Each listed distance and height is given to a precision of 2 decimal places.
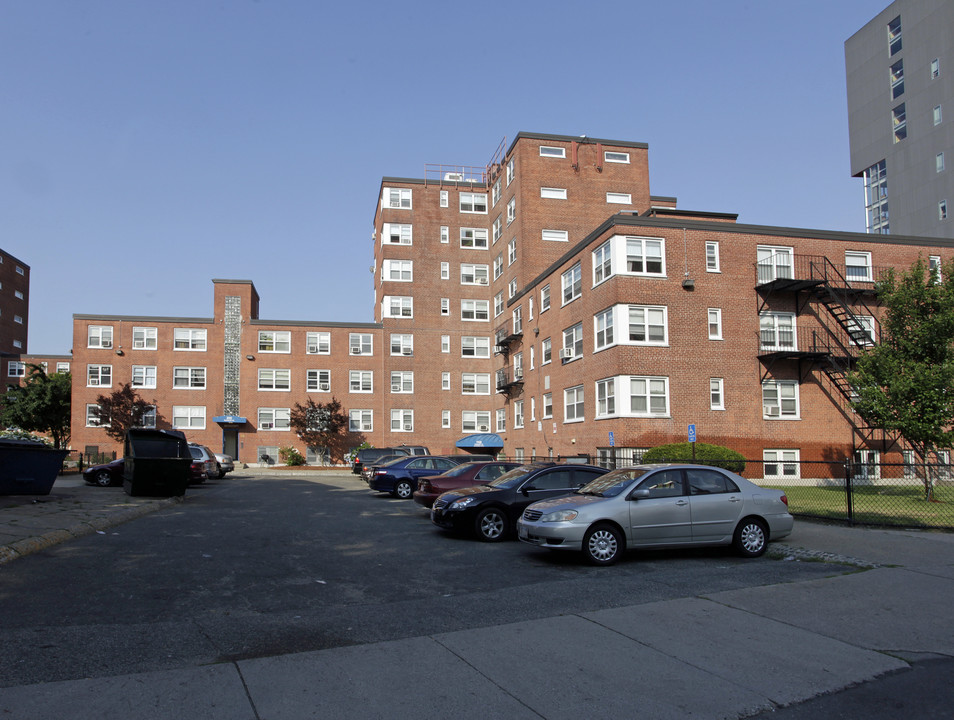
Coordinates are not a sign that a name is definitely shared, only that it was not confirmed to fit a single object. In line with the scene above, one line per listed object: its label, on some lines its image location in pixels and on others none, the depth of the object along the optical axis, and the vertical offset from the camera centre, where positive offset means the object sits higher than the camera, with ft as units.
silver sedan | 37.47 -4.94
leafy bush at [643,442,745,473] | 84.74 -3.72
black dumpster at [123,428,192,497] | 72.95 -3.73
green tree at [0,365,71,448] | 178.09 +6.26
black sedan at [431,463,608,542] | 46.55 -4.90
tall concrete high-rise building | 211.61 +96.63
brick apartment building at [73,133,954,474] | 100.32 +16.84
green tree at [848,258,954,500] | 71.72 +5.37
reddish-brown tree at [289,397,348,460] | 173.88 +0.44
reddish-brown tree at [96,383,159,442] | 172.35 +3.64
